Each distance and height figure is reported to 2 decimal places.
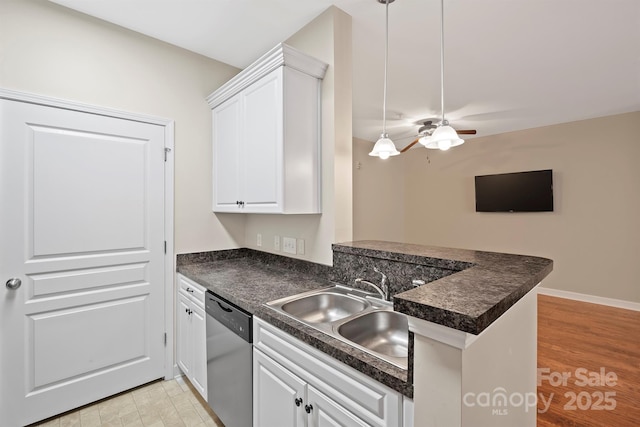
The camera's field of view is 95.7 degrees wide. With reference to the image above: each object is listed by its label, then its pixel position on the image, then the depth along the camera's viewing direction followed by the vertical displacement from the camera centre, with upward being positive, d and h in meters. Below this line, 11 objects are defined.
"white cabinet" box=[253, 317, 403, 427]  0.91 -0.65
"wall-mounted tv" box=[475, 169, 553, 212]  4.45 +0.36
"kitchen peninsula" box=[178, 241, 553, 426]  0.69 -0.36
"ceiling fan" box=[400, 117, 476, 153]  3.93 +1.28
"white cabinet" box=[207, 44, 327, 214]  1.76 +0.54
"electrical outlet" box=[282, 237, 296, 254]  2.18 -0.23
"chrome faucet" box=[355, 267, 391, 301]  1.52 -0.39
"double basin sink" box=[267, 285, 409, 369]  1.25 -0.50
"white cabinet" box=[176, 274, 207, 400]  1.92 -0.84
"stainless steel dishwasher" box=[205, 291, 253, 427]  1.48 -0.82
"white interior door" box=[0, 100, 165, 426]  1.74 -0.28
